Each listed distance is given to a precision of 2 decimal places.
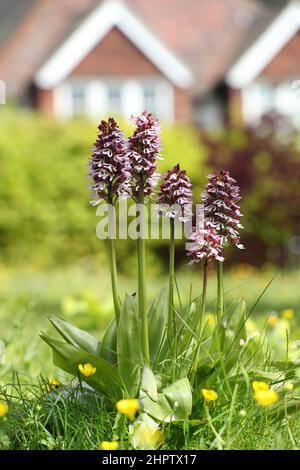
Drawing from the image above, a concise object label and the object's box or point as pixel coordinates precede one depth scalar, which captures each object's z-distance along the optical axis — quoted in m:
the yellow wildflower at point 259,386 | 2.55
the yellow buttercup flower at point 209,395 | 2.51
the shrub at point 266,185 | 14.13
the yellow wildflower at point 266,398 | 2.36
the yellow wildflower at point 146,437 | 2.53
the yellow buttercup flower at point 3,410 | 2.52
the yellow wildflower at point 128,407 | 2.35
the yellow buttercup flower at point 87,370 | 2.71
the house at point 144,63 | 22.98
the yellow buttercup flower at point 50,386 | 2.98
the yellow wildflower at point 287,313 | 4.68
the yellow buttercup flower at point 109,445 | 2.40
